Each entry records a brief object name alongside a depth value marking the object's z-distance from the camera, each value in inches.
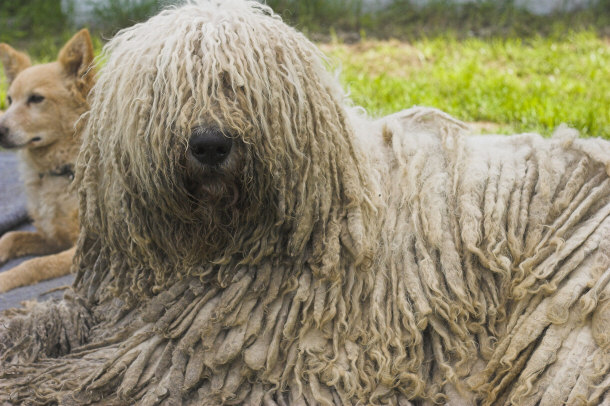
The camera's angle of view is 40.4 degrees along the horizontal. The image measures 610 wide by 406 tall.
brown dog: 173.6
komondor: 100.1
